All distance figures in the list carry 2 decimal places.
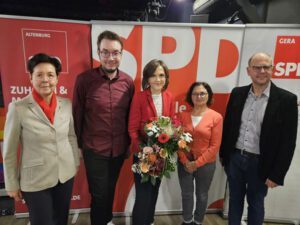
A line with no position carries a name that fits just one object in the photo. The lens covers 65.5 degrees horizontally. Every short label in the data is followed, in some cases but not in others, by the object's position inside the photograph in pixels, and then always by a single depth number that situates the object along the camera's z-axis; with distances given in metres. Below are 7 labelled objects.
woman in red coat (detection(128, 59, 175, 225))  1.88
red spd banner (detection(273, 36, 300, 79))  2.30
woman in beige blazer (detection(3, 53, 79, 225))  1.48
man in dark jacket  1.79
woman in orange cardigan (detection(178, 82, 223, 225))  2.08
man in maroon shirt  1.82
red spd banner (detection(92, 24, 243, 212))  2.34
